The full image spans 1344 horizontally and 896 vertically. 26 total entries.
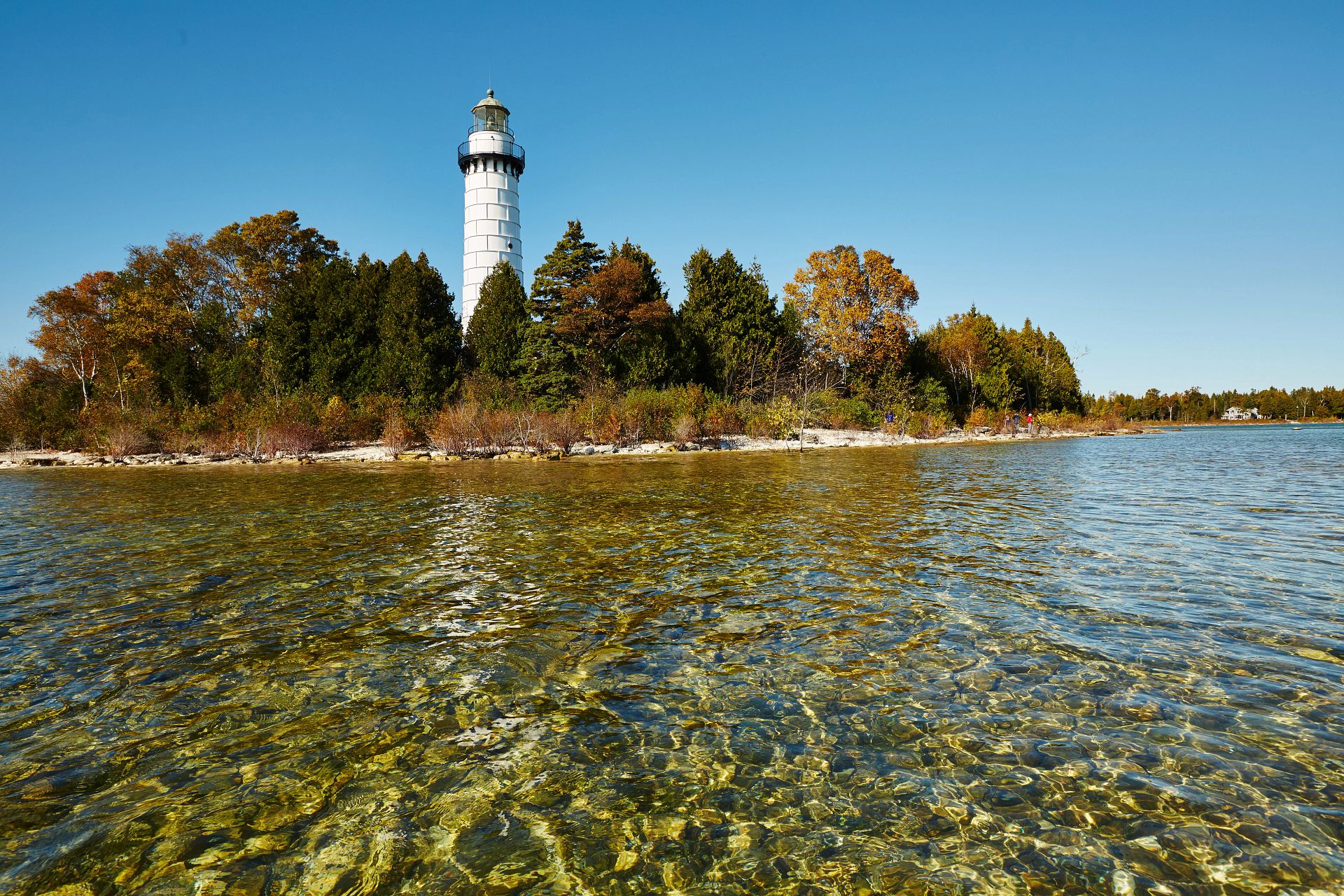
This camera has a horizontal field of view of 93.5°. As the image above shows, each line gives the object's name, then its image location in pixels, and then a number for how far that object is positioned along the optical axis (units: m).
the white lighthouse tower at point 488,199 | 42.62
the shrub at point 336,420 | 28.83
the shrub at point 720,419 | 31.14
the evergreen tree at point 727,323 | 37.47
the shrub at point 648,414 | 29.77
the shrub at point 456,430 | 26.92
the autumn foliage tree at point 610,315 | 32.53
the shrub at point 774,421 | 33.19
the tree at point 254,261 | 39.88
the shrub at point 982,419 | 48.06
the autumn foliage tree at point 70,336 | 34.22
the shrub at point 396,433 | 27.58
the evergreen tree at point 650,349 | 33.69
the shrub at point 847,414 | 38.47
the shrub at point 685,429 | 29.94
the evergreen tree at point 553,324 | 31.81
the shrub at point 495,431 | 27.30
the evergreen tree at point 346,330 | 32.03
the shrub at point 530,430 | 27.45
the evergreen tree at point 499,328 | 33.09
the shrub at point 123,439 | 27.03
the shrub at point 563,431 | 27.72
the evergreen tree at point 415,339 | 31.11
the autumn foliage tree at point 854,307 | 41.97
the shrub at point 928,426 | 41.53
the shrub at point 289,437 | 27.05
